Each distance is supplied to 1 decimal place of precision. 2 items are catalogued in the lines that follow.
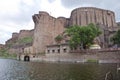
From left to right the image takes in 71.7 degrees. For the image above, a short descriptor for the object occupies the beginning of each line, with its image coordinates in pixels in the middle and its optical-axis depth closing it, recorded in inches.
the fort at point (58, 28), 1845.7
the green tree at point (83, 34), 1357.3
